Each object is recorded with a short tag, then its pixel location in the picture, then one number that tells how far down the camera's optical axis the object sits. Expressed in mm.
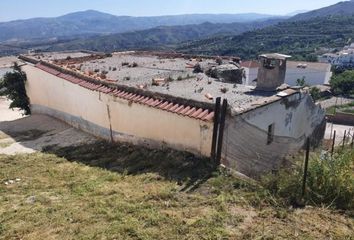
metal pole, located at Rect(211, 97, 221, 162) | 8570
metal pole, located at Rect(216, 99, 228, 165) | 8531
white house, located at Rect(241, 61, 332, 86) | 81688
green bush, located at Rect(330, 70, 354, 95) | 67562
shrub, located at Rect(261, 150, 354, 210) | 6754
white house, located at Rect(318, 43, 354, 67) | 109444
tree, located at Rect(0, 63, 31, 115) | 19414
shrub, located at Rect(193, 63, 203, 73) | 15734
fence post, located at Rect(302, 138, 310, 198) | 6714
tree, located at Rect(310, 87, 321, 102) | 62716
